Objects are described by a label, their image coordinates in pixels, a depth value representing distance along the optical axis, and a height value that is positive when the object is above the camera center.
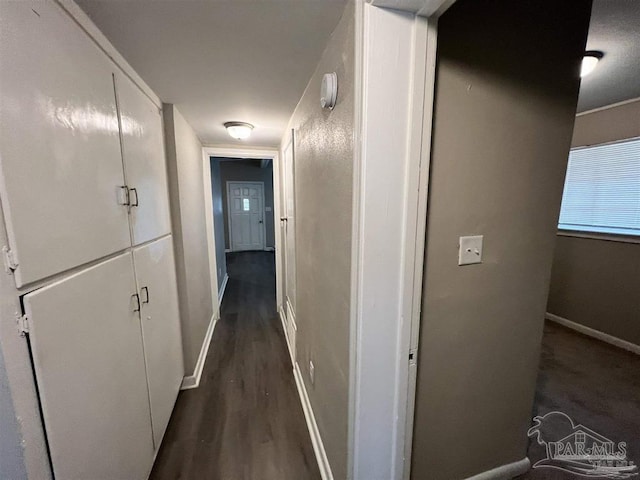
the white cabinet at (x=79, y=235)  0.67 -0.10
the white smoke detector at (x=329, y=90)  1.01 +0.45
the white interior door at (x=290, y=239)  2.24 -0.33
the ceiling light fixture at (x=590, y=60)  1.58 +0.90
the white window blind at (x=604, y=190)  2.42 +0.18
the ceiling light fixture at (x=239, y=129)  2.20 +0.65
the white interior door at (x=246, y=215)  7.32 -0.28
